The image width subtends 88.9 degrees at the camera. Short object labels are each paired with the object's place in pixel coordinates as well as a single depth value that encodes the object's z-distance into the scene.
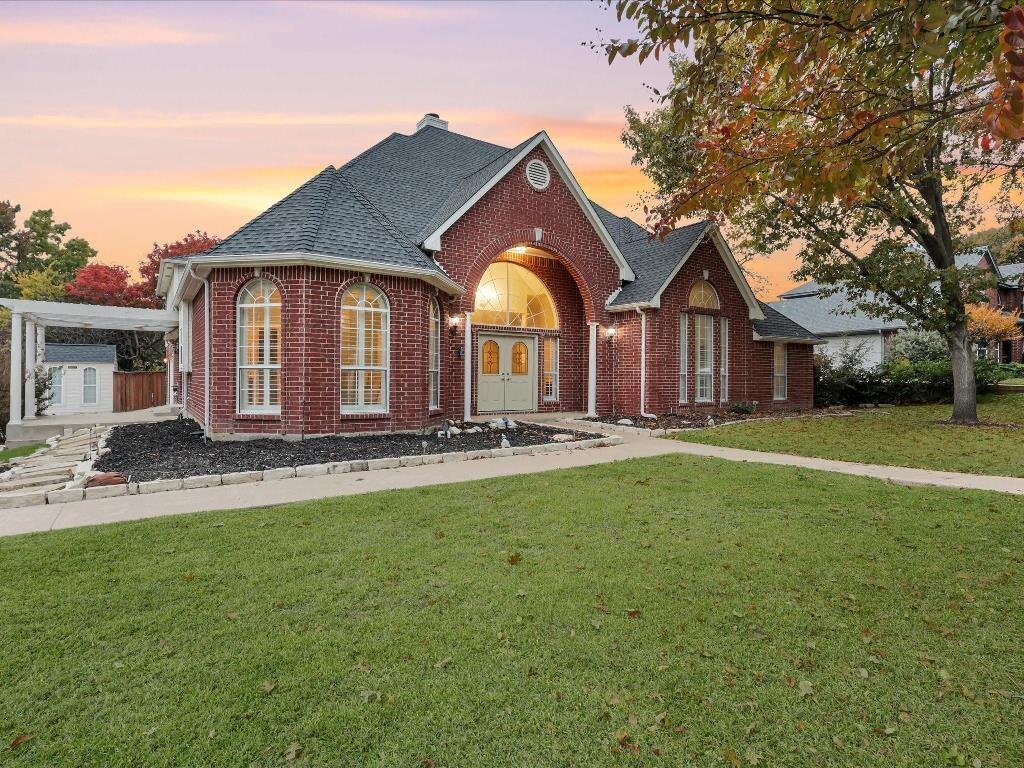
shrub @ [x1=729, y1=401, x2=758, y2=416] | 16.91
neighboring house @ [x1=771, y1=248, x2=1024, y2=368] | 30.59
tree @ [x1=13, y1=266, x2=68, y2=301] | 33.22
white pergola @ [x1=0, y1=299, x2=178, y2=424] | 13.28
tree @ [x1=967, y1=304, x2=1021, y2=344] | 26.70
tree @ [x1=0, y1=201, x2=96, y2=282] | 41.31
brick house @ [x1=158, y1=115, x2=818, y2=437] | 10.55
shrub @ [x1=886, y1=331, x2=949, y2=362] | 23.62
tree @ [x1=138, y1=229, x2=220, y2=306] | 30.50
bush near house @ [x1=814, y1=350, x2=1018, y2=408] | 19.94
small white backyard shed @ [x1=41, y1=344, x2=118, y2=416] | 22.67
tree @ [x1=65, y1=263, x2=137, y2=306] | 29.02
